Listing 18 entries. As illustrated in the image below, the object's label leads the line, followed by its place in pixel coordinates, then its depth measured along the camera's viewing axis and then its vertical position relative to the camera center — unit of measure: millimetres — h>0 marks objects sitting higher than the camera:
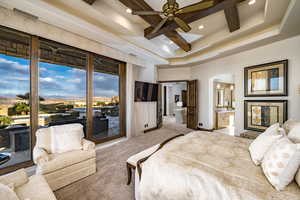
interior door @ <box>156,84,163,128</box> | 5570 -441
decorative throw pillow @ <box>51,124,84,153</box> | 2098 -687
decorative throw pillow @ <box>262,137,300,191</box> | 987 -557
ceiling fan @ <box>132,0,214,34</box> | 1854 +1431
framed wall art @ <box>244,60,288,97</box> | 2891 +509
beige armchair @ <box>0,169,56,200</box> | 1121 -865
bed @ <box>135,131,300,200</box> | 966 -702
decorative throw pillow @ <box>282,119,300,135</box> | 1681 -382
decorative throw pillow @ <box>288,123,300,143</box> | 1371 -407
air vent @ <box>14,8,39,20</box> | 2085 +1495
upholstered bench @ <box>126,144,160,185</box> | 1786 -899
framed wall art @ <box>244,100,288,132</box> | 2924 -365
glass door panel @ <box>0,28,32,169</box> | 2203 +64
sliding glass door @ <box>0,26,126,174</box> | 2246 +190
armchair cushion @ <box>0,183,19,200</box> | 908 -711
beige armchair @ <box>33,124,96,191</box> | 1751 -965
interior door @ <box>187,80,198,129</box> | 5152 -224
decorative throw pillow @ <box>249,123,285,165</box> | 1338 -516
